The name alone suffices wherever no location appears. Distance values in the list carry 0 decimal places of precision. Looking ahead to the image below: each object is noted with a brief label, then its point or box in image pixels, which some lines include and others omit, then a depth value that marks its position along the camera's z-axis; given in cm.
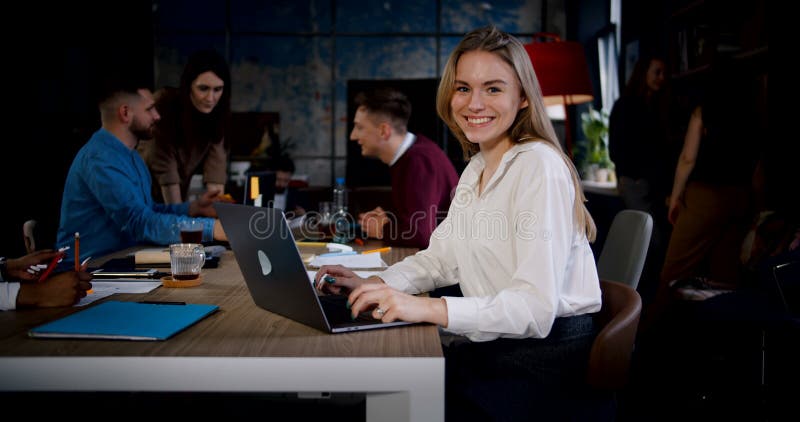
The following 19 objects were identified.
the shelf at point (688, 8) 406
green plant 591
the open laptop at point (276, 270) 120
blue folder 121
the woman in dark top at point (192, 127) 414
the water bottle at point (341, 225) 278
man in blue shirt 265
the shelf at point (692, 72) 399
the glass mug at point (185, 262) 173
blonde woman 132
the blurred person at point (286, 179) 593
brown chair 137
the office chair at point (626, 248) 196
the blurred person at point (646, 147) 453
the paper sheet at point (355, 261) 212
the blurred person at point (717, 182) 366
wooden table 110
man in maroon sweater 280
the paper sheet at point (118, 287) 162
